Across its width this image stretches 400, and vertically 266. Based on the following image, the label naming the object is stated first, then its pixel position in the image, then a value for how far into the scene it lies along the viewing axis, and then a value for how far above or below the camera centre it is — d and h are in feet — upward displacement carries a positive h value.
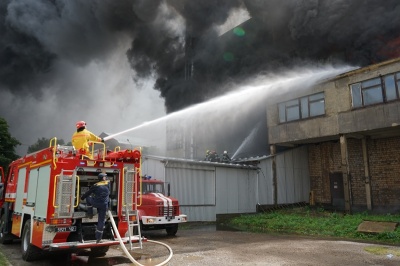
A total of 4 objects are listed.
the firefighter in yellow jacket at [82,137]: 23.97 +4.23
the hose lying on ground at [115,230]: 20.22 -2.43
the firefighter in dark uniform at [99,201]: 20.89 -0.49
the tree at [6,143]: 91.61 +14.54
